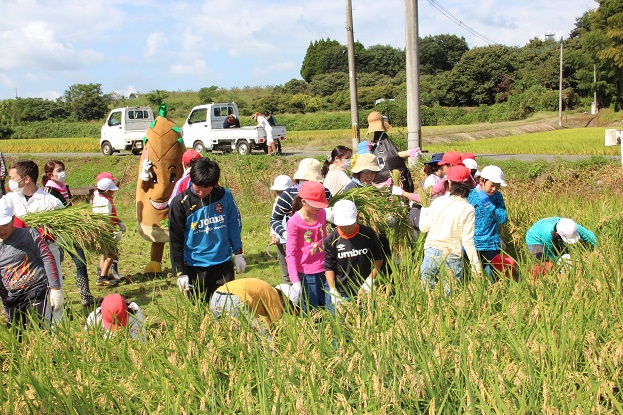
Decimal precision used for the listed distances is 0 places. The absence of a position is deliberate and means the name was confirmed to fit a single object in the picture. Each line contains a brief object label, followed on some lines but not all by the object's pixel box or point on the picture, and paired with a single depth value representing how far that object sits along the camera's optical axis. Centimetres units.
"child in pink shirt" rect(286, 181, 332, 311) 470
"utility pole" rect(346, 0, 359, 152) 1719
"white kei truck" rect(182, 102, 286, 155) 1930
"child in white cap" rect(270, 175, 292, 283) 591
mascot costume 761
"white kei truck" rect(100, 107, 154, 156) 2202
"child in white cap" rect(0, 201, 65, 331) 445
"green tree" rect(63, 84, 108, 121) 4581
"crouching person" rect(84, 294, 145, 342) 402
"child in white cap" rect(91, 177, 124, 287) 703
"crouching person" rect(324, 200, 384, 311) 458
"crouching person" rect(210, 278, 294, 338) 385
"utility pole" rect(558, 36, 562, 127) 3588
